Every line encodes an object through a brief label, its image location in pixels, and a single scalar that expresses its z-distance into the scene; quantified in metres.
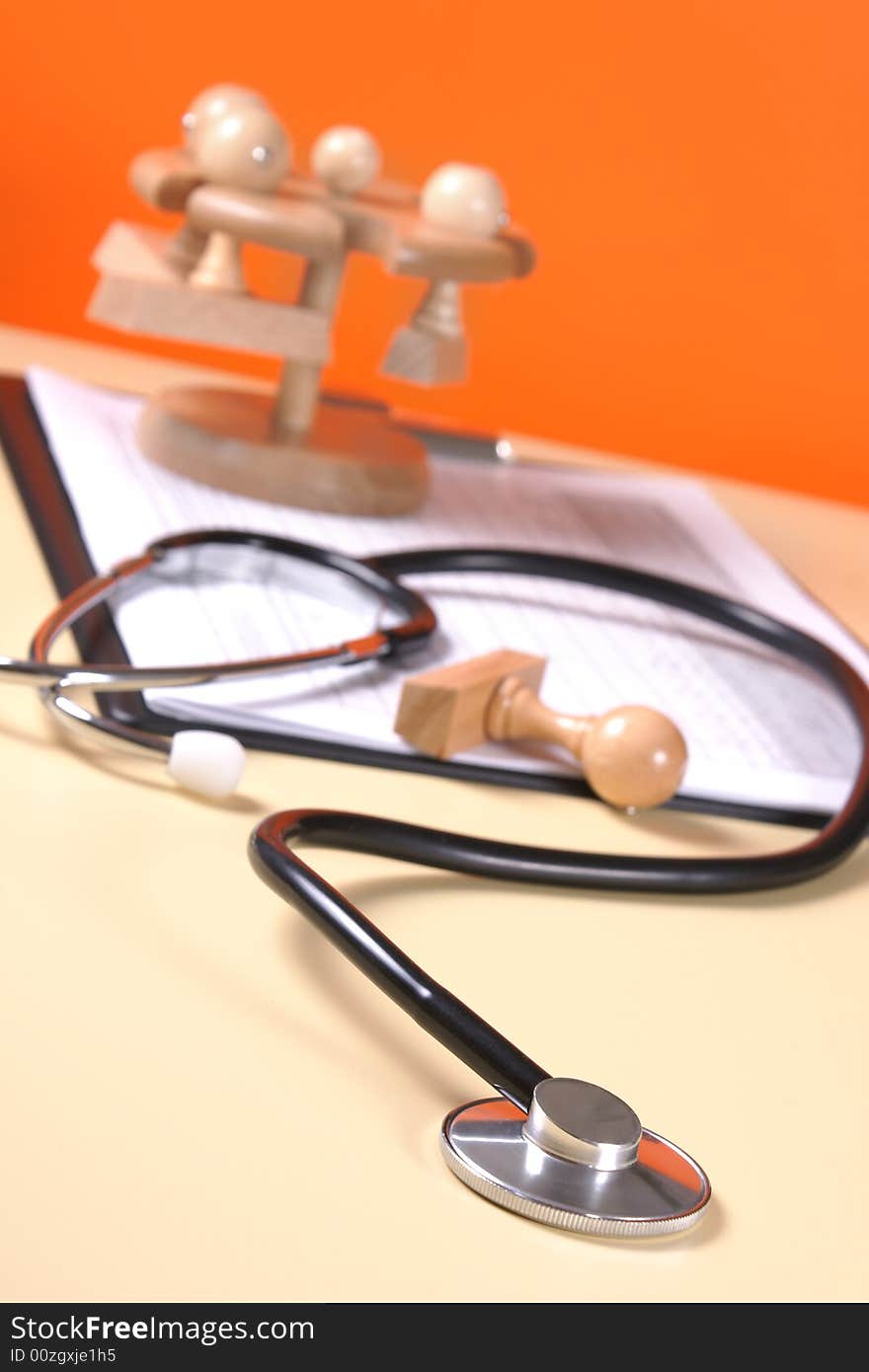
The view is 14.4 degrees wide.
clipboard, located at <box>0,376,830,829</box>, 0.91
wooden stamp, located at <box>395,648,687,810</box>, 0.91
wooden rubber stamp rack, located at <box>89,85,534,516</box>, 1.11
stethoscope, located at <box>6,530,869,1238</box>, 0.75
